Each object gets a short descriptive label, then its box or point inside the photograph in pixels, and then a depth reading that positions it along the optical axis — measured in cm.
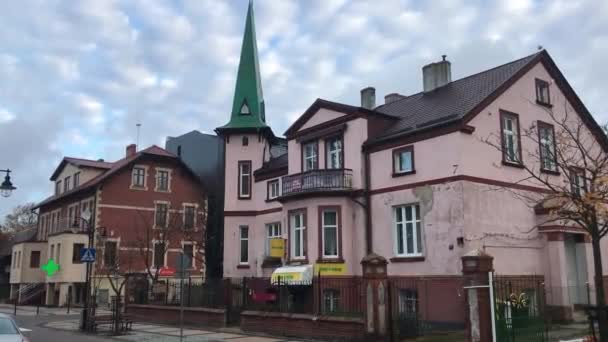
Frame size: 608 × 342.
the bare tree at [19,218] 8519
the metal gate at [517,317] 1441
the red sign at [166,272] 4118
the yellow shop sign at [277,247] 2905
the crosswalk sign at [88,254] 2405
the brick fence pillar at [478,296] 1361
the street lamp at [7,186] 2092
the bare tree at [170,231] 4694
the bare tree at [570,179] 1398
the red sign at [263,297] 2410
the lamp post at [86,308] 2519
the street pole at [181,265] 1737
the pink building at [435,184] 2253
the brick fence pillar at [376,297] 1708
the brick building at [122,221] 4628
